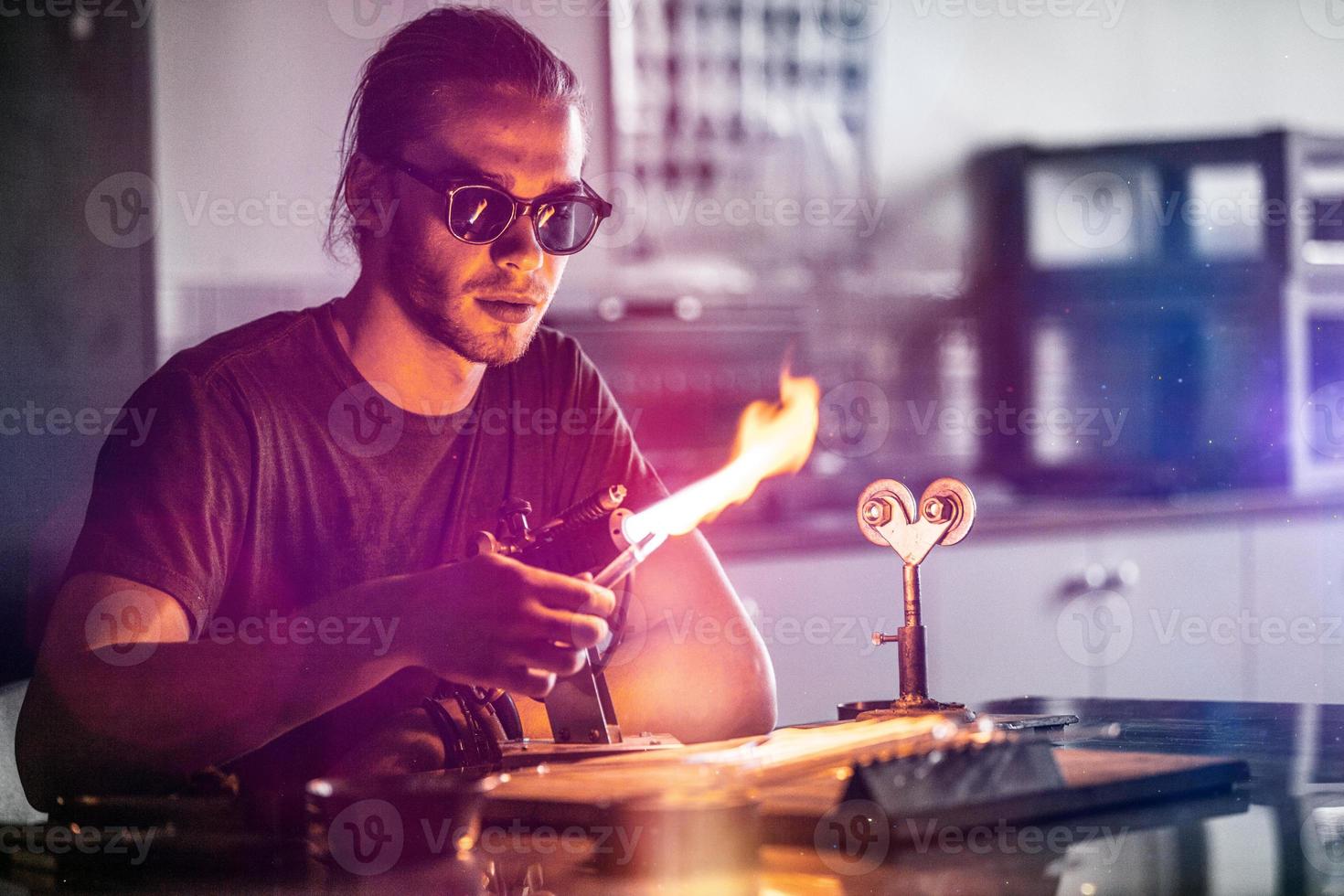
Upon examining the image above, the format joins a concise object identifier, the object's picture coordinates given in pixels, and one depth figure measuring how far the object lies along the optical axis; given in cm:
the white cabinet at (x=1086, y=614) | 290
